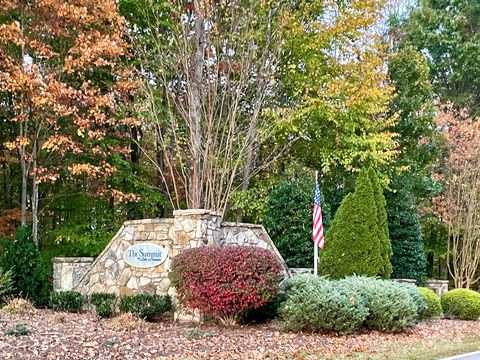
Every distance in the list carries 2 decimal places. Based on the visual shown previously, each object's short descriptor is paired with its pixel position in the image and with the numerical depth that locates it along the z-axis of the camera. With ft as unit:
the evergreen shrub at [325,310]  25.53
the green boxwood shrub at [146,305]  28.14
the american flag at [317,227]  31.71
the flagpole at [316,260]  31.15
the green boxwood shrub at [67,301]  31.83
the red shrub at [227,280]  25.89
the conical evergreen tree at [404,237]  47.32
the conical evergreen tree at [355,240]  32.89
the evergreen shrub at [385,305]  27.30
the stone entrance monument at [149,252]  29.40
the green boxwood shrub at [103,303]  29.63
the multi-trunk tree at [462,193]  53.31
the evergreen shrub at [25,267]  32.53
